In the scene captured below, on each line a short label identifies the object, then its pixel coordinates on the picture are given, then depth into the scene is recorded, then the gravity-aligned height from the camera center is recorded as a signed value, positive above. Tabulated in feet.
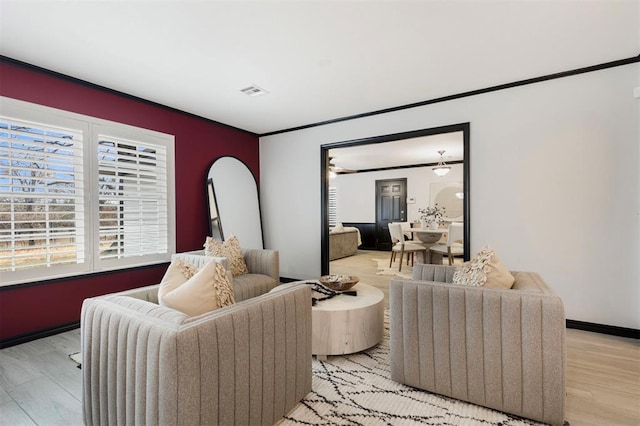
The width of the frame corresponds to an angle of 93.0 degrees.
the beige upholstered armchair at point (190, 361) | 3.66 -2.09
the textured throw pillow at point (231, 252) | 10.93 -1.53
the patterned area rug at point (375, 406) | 5.39 -3.76
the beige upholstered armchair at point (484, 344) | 5.09 -2.47
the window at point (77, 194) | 8.59 +0.55
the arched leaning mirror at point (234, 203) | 14.05 +0.37
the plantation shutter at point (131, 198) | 10.54 +0.48
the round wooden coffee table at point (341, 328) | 7.53 -2.98
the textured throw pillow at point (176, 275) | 5.08 -1.16
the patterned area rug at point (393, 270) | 18.07 -3.88
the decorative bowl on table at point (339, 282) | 8.86 -2.16
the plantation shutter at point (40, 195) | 8.46 +0.47
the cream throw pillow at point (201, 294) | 4.63 -1.31
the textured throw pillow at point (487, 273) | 6.03 -1.32
